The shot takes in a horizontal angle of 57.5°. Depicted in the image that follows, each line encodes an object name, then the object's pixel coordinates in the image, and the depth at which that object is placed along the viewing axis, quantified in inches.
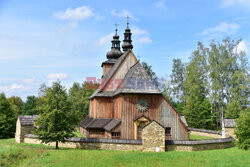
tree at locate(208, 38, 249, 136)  1555.1
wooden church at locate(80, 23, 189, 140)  964.0
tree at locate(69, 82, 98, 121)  2181.5
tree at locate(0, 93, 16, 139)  1330.0
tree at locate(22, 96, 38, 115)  2807.6
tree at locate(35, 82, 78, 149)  797.9
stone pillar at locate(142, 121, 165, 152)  771.4
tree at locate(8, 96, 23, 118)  3067.4
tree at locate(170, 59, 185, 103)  2159.2
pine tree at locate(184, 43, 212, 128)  1648.6
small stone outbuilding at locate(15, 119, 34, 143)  1055.0
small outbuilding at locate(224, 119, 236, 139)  1003.3
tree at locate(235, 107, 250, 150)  821.5
